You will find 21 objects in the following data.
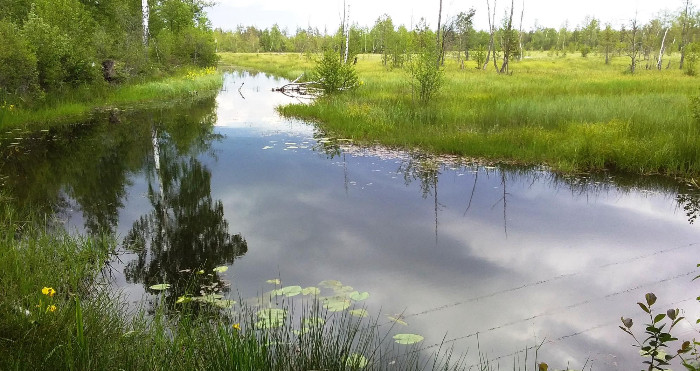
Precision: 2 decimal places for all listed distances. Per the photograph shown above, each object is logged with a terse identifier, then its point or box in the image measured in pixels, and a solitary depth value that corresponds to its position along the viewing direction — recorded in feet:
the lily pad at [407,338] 12.90
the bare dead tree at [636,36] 109.01
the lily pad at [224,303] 14.15
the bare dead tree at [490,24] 127.98
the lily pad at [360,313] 14.10
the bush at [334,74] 63.87
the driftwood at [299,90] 77.02
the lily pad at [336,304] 14.34
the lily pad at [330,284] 16.22
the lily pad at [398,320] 14.03
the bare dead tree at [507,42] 105.91
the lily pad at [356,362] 9.59
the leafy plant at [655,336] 8.34
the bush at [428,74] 47.69
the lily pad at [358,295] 15.32
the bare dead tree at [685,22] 140.76
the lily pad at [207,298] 14.26
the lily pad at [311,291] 15.42
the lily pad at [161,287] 15.25
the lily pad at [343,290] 15.74
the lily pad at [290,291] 15.36
